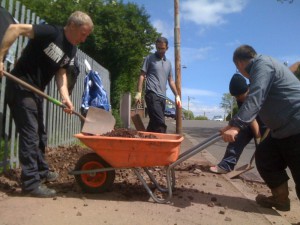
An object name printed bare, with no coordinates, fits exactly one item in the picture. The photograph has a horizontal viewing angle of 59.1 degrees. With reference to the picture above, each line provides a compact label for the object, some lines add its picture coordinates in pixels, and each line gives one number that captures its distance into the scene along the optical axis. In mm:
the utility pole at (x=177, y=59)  5255
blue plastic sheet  5087
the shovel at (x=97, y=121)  2899
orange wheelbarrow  2633
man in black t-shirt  2681
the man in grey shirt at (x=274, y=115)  2536
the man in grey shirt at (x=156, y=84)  4107
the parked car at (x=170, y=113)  32914
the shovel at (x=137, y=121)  3892
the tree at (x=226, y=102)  79427
